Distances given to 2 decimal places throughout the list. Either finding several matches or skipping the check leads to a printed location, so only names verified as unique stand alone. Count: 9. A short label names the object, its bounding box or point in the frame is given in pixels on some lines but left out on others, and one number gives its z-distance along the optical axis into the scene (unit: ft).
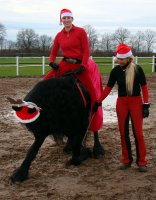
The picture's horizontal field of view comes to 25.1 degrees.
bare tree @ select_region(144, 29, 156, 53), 263.59
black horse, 13.21
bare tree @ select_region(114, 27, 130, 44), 252.75
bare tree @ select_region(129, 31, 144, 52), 249.51
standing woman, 14.37
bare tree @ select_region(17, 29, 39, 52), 209.03
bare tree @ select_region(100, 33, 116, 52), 235.54
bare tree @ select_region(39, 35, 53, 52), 215.10
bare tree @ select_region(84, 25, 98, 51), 234.99
